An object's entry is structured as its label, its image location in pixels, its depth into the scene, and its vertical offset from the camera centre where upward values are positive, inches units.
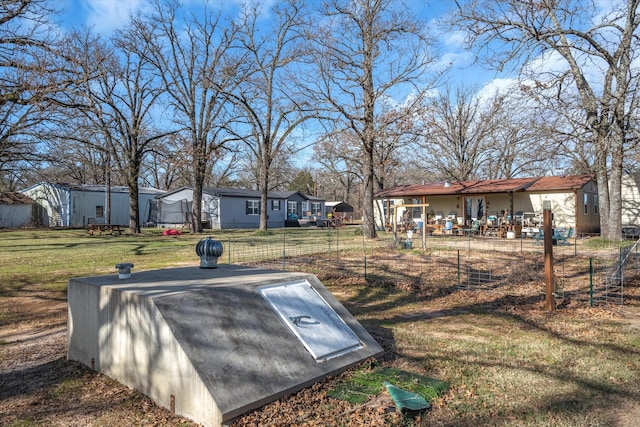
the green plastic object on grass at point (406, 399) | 137.8 -59.3
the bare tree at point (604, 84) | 580.7 +193.4
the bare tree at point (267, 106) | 1052.6 +279.1
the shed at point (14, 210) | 1352.1 +50.0
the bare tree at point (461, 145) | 1414.9 +237.9
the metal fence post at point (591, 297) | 289.9 -55.5
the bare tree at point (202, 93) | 1063.0 +322.8
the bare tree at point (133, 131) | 1027.9 +224.0
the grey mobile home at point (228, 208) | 1396.4 +45.8
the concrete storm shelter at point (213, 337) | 137.1 -42.8
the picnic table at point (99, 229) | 1003.3 -11.5
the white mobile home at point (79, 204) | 1412.4 +68.7
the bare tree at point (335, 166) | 837.8 +182.1
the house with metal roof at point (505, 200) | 916.6 +39.3
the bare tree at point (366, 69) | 770.8 +271.4
